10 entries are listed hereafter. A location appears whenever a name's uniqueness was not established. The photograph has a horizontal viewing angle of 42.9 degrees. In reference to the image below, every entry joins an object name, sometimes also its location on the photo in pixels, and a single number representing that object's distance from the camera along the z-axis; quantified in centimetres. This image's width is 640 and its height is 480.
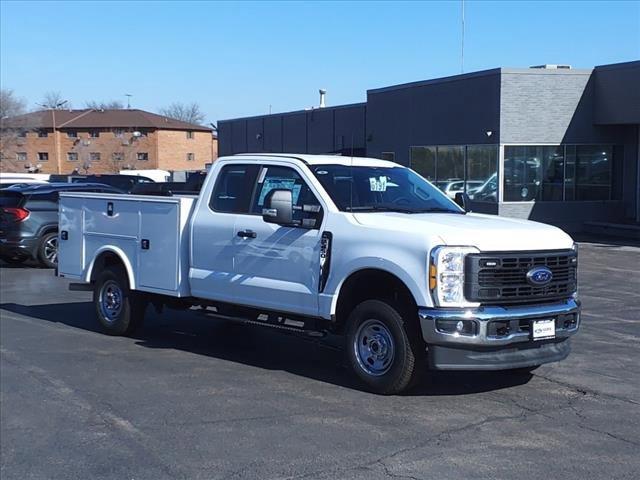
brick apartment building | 7369
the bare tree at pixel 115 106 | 9991
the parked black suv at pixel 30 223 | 1769
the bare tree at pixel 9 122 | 6788
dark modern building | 2566
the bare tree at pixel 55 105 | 8606
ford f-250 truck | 675
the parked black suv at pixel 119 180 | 2673
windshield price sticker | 827
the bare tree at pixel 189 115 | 11112
